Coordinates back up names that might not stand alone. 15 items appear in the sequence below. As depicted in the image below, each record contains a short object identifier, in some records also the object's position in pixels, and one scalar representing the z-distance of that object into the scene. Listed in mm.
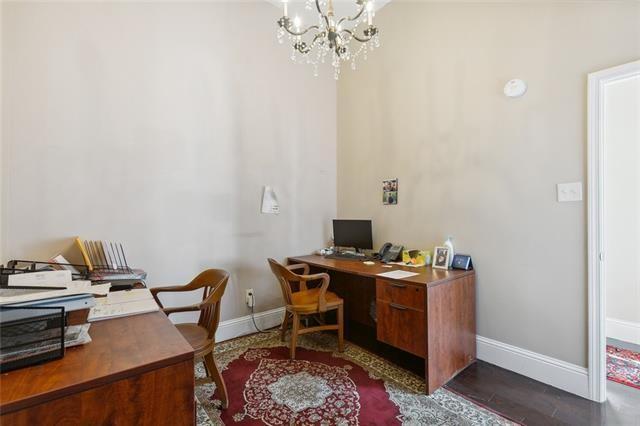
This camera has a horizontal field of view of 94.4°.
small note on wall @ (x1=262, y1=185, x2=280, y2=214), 3029
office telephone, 2798
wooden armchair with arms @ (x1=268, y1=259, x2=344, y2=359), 2367
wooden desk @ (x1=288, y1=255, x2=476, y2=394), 1947
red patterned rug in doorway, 2050
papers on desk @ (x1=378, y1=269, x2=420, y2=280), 2153
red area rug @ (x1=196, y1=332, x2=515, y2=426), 1708
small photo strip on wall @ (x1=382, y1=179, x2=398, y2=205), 3010
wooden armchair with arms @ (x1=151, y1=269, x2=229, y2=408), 1711
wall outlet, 2920
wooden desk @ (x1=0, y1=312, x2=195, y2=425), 696
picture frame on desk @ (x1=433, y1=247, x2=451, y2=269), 2436
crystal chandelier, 1784
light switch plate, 1903
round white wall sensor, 2139
